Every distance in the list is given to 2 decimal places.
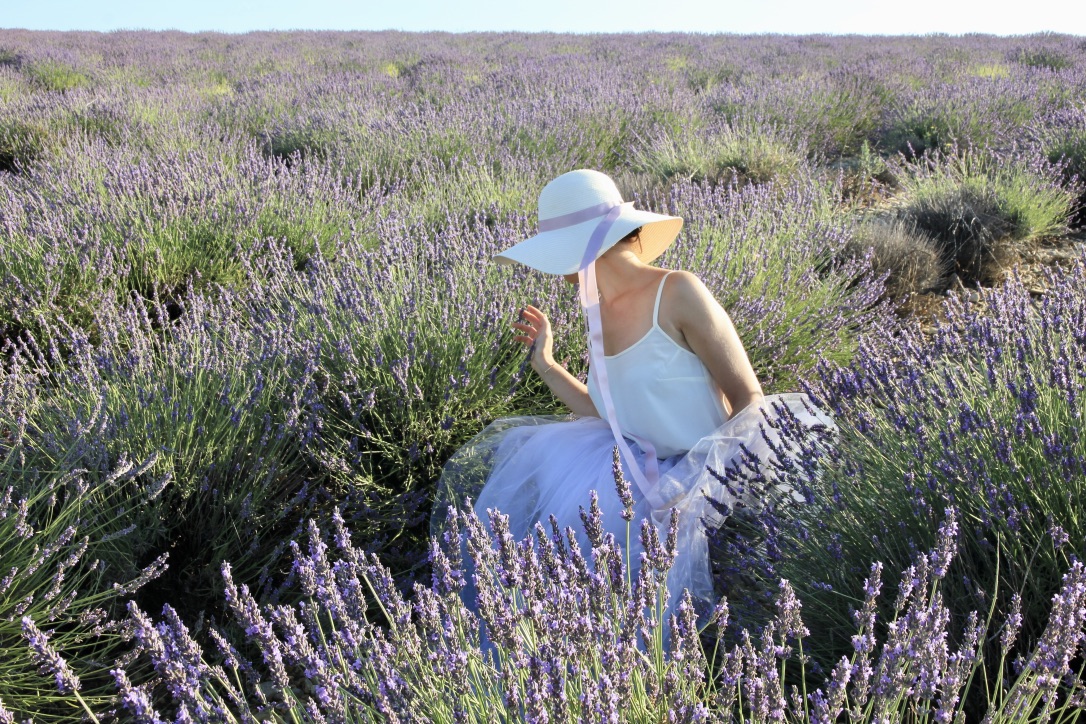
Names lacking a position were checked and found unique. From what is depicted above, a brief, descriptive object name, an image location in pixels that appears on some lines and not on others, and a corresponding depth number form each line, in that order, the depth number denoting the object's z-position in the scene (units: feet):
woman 6.40
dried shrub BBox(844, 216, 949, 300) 13.12
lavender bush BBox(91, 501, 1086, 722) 3.08
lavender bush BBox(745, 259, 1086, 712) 4.61
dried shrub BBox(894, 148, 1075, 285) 14.29
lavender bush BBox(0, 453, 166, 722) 5.39
